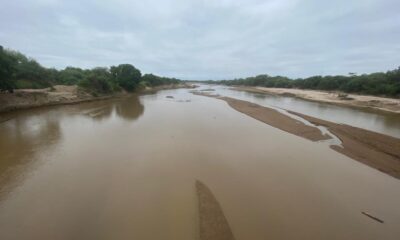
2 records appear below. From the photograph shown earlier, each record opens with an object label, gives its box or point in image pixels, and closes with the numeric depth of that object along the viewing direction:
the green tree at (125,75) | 47.23
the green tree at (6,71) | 20.20
